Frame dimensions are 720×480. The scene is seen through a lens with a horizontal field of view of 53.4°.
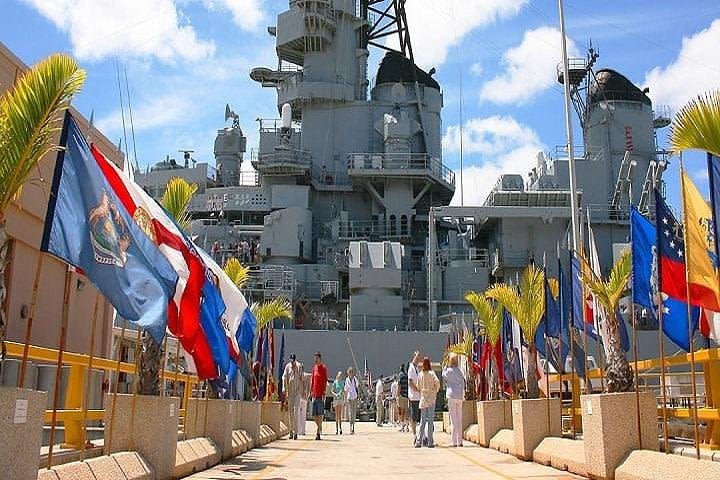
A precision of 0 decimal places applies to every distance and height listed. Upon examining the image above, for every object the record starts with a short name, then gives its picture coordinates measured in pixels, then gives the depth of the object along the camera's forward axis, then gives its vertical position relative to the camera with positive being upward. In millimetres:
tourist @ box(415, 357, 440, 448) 13055 -167
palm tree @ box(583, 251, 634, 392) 8414 +920
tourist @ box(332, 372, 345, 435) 19047 -97
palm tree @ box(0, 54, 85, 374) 4809 +1823
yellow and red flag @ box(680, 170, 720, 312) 7070 +1401
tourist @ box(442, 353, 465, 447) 13578 -38
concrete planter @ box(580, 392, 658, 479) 7332 -340
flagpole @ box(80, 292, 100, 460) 6468 -88
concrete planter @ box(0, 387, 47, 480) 4367 -277
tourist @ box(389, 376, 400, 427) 22039 -377
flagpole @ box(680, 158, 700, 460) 6155 +501
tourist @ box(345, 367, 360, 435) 18875 -12
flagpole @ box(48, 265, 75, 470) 5285 +189
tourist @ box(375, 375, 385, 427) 22750 -350
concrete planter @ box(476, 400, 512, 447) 13148 -441
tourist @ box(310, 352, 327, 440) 15625 +3
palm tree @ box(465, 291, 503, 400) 15750 +1443
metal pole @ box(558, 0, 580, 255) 19359 +7653
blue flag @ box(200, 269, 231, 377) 8742 +788
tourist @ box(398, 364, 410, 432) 20109 -245
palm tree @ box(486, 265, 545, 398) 12414 +1485
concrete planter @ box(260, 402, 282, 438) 15873 -563
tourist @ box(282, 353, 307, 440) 15896 +39
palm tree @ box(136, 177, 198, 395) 8367 +261
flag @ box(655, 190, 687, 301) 8031 +1551
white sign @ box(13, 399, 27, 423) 4484 -154
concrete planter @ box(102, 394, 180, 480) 7188 -409
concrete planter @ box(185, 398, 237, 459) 10047 -474
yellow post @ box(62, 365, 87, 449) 8344 -152
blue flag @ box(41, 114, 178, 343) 5328 +1156
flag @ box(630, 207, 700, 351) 8750 +1300
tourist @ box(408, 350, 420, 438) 15359 +115
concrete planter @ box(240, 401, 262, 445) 12835 -538
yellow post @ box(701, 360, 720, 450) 8078 -6
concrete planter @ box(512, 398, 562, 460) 10398 -433
